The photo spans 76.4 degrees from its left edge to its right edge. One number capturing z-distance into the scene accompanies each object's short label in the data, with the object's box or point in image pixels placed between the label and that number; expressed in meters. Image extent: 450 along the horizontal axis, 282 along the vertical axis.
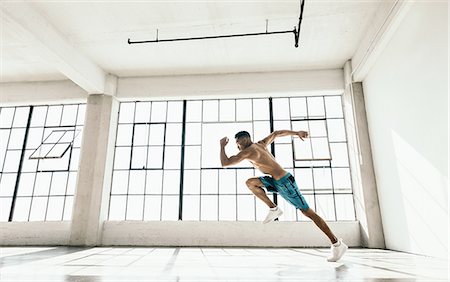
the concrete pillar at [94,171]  5.57
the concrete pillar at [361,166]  5.10
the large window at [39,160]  6.16
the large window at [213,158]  5.82
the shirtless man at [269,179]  3.32
